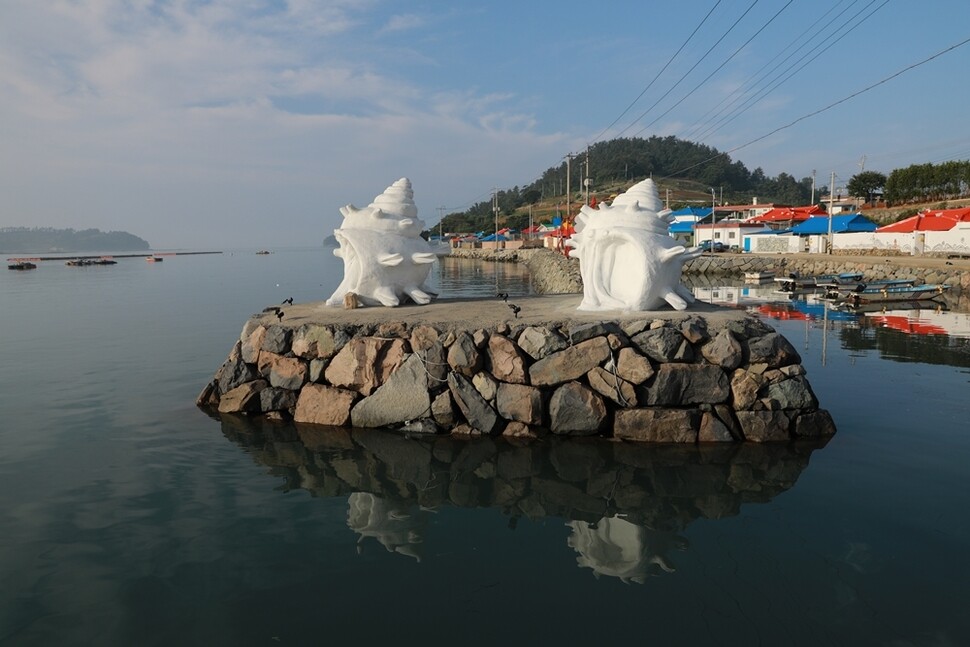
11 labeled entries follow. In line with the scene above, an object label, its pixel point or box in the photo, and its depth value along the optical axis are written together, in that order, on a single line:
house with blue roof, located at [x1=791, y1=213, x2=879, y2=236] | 43.16
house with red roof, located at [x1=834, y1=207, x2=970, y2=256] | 34.69
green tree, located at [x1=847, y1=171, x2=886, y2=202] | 59.88
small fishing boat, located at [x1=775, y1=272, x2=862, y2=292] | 28.03
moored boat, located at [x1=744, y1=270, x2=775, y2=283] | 34.66
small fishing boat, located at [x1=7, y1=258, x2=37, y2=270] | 63.63
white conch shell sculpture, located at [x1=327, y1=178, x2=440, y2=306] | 11.12
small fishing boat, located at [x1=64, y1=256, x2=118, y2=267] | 71.53
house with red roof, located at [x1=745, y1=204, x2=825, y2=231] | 53.19
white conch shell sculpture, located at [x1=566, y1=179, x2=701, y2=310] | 9.63
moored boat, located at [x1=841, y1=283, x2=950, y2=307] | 24.59
